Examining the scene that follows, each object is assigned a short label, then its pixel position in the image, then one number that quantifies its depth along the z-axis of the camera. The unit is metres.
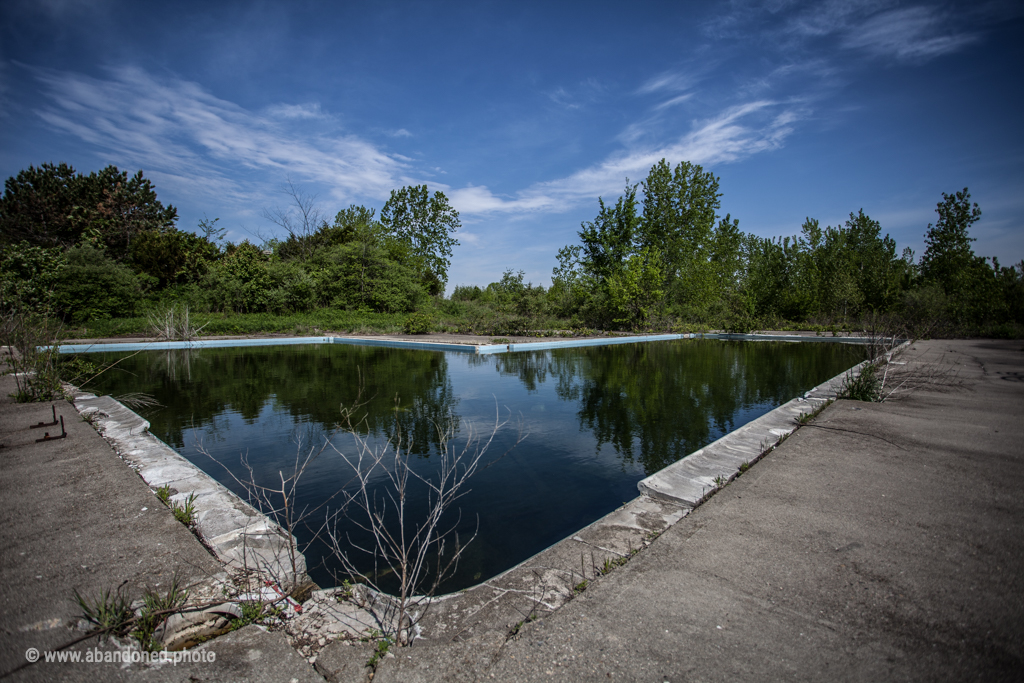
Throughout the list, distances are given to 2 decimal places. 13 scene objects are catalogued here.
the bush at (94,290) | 15.18
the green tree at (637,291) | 19.53
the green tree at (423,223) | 27.50
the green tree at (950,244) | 21.16
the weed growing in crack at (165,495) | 2.62
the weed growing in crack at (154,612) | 1.53
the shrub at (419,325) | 18.09
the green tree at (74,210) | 22.23
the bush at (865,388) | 5.66
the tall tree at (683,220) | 25.16
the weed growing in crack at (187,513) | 2.39
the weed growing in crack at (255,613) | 1.68
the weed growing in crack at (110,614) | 1.56
